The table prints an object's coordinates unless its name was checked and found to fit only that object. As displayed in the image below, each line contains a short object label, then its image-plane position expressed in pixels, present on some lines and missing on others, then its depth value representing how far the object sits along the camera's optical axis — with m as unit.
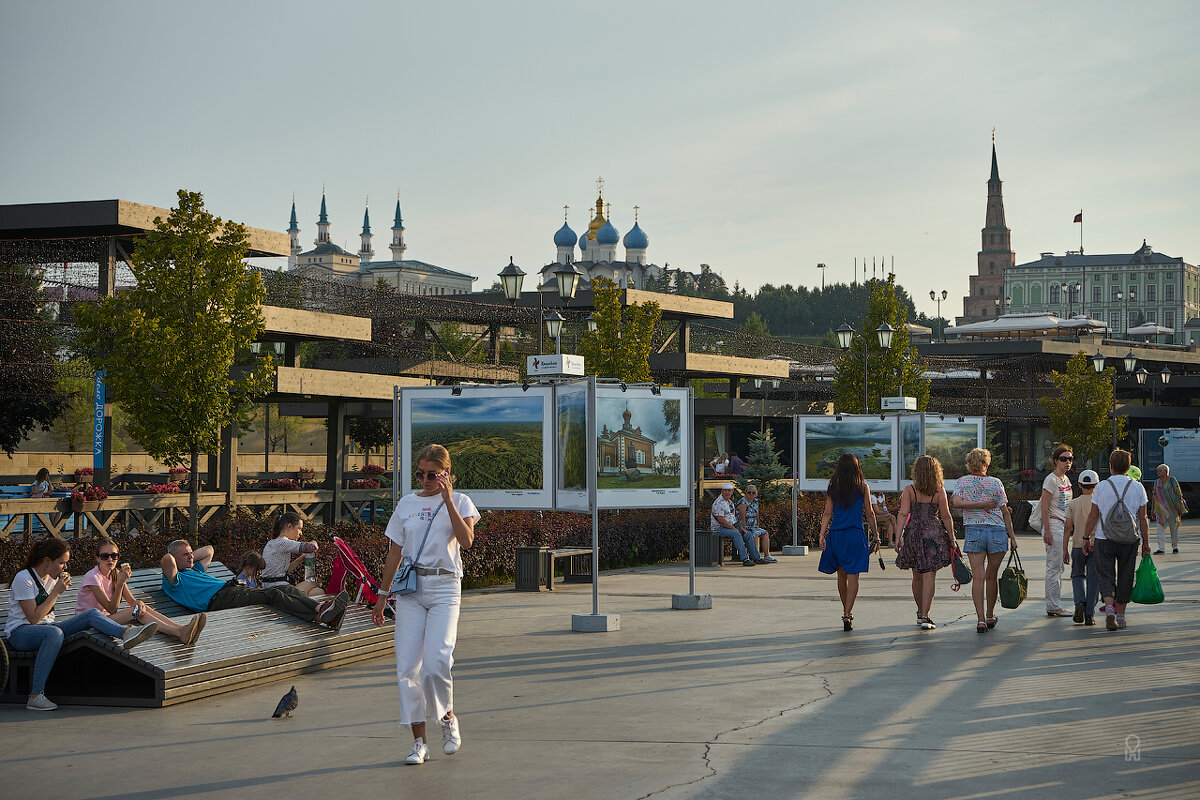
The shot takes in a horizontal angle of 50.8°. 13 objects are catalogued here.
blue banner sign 25.70
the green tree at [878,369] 37.00
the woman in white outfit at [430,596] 7.41
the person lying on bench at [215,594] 11.06
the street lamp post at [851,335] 30.16
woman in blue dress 12.80
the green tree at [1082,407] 42.97
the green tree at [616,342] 31.09
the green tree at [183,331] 20.72
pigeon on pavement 8.57
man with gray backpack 12.84
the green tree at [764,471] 28.44
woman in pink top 9.66
